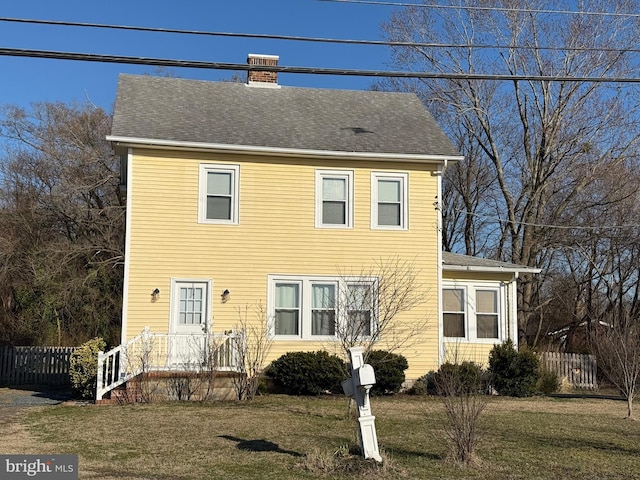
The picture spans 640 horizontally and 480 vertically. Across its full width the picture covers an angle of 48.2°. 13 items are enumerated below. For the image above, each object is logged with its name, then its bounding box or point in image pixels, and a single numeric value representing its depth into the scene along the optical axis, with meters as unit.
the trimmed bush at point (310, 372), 16.52
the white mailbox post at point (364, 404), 8.47
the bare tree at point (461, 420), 8.78
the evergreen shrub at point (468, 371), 16.23
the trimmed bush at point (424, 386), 17.64
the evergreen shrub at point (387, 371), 16.72
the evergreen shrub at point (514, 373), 17.78
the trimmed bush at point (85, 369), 15.50
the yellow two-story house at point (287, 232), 17.09
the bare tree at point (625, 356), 14.81
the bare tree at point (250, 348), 15.53
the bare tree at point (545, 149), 28.78
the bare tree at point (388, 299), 17.16
